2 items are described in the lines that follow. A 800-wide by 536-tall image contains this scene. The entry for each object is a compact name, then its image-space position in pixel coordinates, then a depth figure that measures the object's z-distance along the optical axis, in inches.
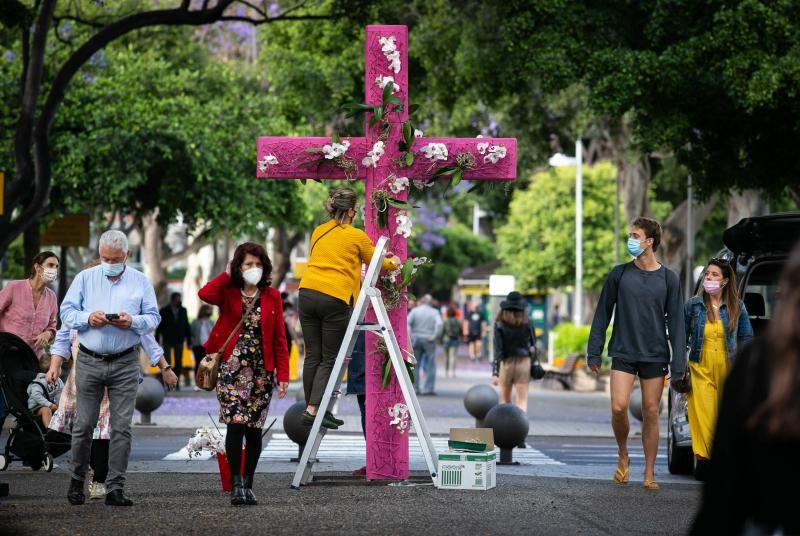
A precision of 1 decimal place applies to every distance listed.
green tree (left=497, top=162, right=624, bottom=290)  2434.8
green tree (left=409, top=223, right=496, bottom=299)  3695.9
